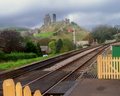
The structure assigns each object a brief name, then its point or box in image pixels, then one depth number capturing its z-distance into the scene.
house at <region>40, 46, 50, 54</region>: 48.72
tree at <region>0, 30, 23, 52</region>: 32.69
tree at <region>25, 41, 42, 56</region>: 35.36
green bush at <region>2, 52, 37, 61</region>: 27.18
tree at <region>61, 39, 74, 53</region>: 45.44
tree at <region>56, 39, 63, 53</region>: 45.02
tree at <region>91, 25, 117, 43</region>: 82.27
